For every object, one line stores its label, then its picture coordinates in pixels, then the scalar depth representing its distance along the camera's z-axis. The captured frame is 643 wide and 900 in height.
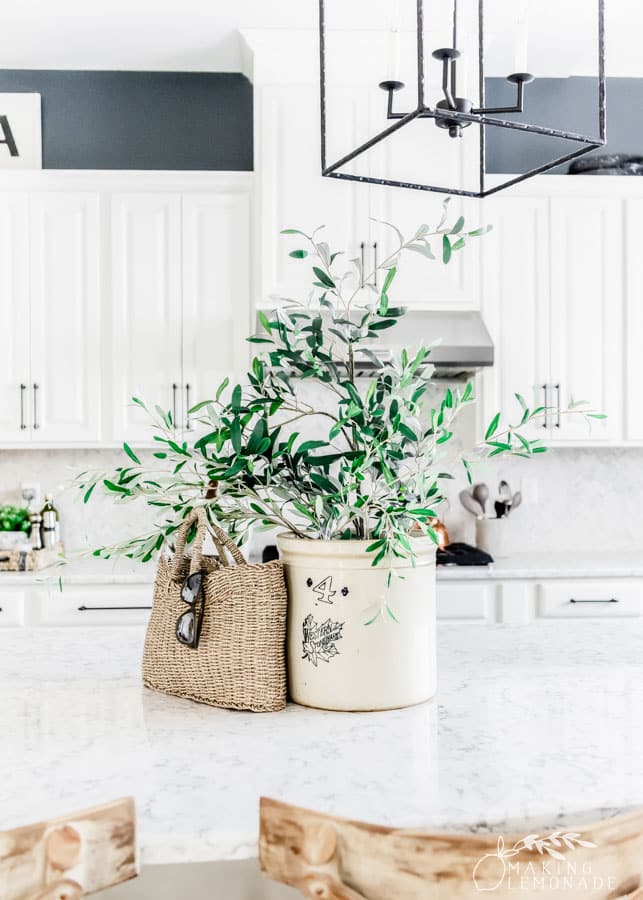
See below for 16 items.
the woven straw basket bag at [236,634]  1.02
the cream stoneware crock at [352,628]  1.01
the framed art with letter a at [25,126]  3.61
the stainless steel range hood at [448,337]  3.15
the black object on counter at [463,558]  3.04
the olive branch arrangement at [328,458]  0.99
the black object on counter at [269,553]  2.96
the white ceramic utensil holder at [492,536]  3.35
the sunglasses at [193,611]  1.04
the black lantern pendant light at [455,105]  1.11
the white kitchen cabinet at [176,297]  3.30
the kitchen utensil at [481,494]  3.45
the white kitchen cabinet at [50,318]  3.29
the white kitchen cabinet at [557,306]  3.35
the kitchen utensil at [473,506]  3.44
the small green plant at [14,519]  3.29
